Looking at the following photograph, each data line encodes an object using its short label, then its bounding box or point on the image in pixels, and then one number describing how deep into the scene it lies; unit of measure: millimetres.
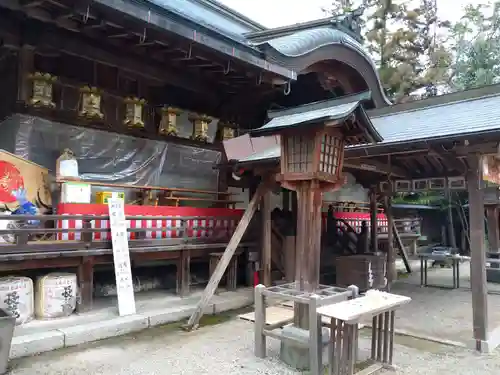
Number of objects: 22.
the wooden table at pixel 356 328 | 4376
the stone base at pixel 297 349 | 4906
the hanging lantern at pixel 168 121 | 8871
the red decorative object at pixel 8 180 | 6281
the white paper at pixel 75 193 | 6957
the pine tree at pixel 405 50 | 20344
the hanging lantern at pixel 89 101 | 7625
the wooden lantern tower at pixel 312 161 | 5156
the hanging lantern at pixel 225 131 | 10219
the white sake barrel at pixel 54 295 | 6156
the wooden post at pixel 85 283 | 6574
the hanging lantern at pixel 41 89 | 6953
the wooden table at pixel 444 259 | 10594
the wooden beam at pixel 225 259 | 6781
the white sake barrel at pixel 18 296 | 5648
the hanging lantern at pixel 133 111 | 8312
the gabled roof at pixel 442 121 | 5945
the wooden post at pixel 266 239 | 8742
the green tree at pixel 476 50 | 21219
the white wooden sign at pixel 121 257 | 6680
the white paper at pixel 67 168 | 7160
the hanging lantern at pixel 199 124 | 9385
